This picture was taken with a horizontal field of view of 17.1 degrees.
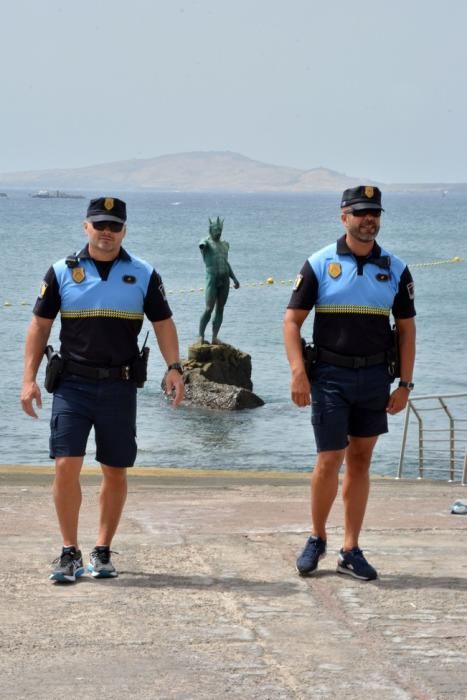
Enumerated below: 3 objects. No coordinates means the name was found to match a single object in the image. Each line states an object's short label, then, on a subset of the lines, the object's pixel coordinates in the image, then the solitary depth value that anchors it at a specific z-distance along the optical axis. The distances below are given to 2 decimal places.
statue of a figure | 26.31
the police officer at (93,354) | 6.41
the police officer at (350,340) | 6.52
